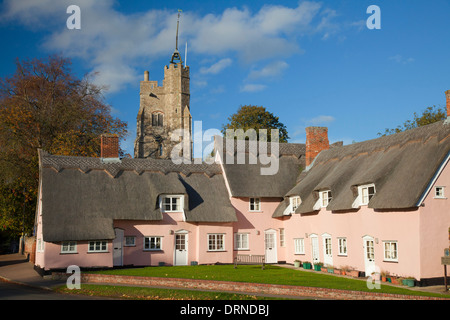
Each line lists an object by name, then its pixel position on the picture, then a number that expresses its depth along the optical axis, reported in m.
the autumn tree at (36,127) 40.03
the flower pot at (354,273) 25.66
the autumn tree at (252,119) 56.35
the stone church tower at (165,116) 84.56
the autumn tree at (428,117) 45.32
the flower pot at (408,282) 21.67
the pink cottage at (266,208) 22.83
